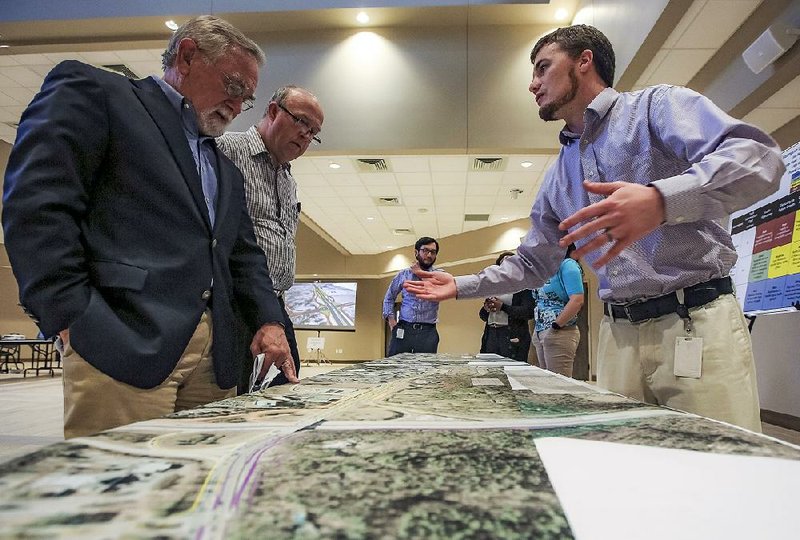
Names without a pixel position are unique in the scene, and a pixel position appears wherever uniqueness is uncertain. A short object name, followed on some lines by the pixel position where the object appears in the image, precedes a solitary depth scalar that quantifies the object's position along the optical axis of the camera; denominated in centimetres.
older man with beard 87
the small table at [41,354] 794
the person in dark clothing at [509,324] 351
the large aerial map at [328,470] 26
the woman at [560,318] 288
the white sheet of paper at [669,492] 28
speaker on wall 271
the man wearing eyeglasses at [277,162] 170
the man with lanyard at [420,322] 352
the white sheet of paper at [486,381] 99
